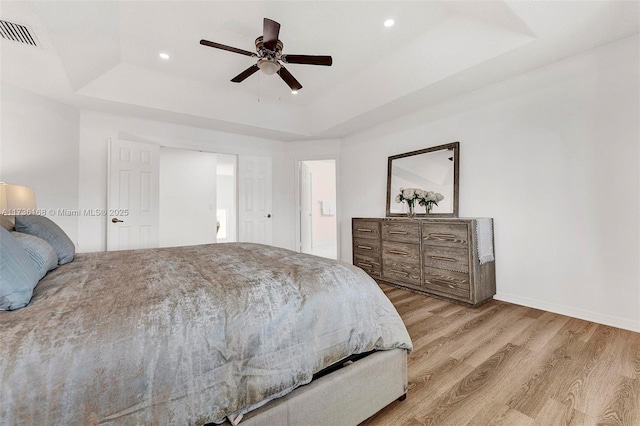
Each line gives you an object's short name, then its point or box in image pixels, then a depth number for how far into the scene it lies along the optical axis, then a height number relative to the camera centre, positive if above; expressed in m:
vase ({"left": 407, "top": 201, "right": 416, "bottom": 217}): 3.57 +0.09
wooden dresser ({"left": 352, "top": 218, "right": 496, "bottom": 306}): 2.70 -0.47
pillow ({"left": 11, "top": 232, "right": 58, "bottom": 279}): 1.25 -0.16
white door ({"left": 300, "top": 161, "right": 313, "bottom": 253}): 5.38 +0.17
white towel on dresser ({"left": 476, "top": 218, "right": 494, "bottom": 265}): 2.74 -0.24
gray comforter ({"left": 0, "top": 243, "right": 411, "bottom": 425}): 0.69 -0.39
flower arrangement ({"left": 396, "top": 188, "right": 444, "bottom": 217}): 3.43 +0.25
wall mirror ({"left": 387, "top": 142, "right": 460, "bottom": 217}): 3.31 +0.57
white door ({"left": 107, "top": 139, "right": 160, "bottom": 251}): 3.53 +0.33
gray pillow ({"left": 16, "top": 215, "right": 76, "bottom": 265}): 1.63 -0.08
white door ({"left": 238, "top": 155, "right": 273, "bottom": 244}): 4.65 +0.34
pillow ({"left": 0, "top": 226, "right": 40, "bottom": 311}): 0.85 -0.19
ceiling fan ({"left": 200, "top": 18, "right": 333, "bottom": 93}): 2.12 +1.41
